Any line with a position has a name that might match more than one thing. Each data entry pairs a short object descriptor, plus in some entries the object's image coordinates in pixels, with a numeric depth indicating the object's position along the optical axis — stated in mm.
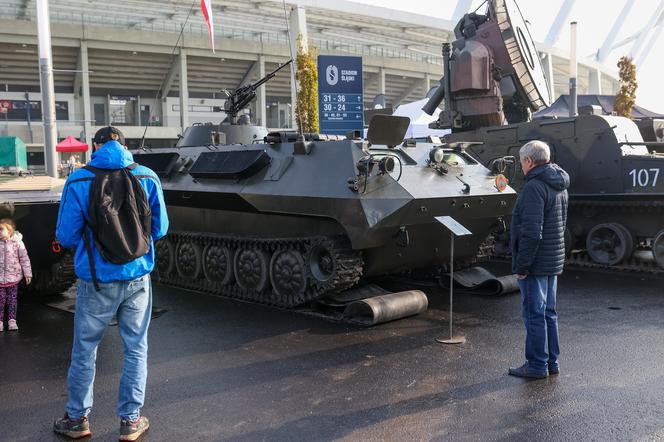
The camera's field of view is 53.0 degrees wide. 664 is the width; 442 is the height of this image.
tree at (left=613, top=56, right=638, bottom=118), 24688
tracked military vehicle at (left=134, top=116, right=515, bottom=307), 7133
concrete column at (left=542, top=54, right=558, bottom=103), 45344
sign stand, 6481
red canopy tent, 25916
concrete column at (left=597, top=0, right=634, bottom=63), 57000
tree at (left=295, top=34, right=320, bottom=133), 19922
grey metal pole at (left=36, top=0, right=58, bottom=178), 13055
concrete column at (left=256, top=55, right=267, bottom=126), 41031
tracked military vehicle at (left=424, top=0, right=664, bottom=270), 10516
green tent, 15602
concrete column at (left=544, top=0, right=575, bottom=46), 50522
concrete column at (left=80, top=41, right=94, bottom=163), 35281
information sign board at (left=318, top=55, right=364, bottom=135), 14883
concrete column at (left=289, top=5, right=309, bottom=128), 31734
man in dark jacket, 5168
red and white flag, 14875
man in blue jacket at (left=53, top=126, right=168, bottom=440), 4012
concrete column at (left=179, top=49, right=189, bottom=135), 37938
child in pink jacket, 6828
